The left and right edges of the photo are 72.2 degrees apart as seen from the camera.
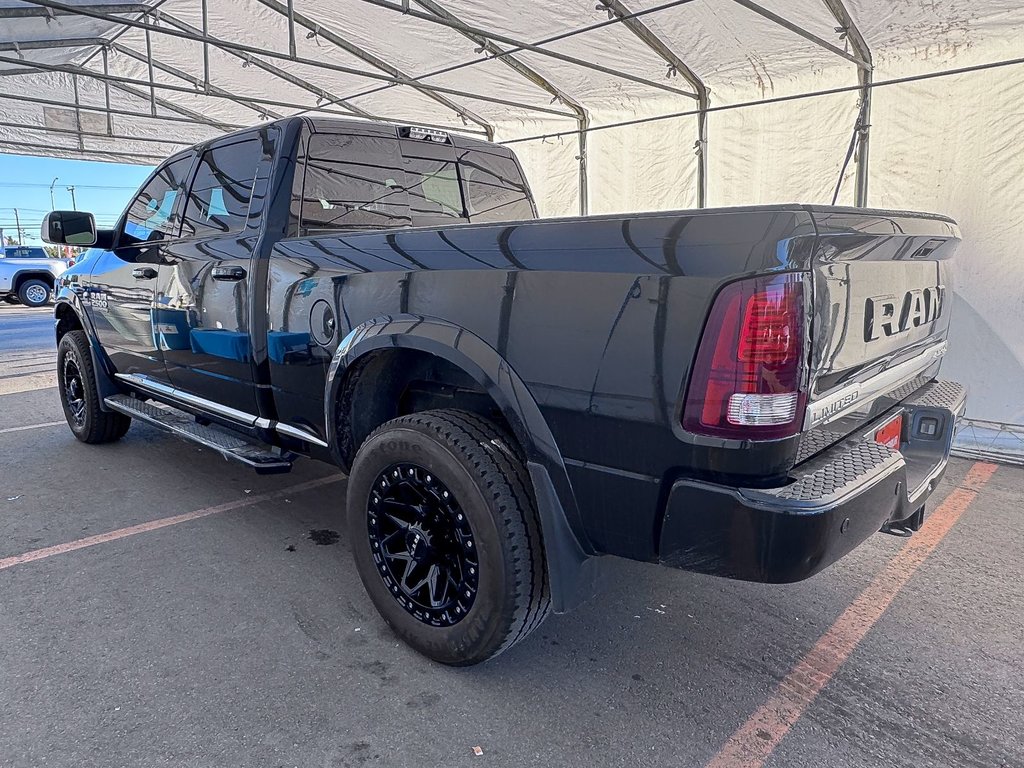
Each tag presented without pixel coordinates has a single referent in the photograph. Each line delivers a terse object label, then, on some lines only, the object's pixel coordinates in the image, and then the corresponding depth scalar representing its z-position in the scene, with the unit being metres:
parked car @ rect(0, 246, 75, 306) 17.33
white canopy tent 5.41
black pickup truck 1.73
